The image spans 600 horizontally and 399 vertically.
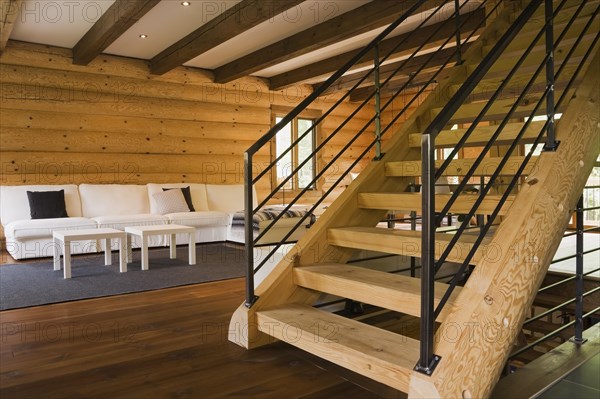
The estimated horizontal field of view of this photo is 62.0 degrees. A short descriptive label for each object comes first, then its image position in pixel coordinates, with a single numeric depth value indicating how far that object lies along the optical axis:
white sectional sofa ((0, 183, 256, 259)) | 5.34
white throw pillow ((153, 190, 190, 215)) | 6.60
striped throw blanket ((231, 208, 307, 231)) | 6.04
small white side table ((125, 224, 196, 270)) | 4.72
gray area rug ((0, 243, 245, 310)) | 3.69
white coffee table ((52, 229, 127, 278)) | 4.32
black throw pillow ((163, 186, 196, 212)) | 6.86
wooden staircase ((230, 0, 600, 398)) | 1.74
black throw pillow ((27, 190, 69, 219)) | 5.69
